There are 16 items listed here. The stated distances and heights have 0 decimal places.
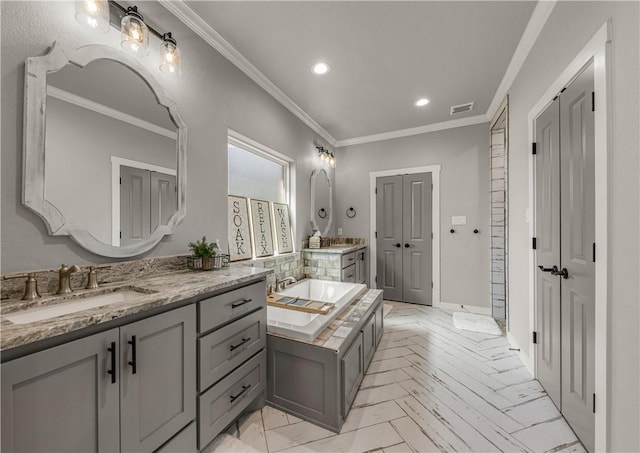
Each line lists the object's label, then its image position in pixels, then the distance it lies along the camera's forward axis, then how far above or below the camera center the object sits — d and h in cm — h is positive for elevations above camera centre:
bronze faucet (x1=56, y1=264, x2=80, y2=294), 117 -26
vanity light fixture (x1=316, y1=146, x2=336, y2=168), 392 +116
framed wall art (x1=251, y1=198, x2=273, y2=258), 268 -2
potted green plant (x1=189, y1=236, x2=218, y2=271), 182 -20
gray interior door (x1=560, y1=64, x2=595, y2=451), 135 -15
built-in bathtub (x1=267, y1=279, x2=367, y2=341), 173 -72
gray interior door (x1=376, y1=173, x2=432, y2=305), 398 -16
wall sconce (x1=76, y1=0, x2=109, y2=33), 126 +109
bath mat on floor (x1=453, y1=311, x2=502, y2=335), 302 -123
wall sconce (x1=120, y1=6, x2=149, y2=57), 141 +112
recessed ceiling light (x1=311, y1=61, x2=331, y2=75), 245 +158
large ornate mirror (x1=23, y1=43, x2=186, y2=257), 118 +41
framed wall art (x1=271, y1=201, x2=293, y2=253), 303 -1
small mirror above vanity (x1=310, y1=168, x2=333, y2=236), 379 +41
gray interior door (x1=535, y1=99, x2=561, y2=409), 173 -15
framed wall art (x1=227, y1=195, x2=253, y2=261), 237 -3
